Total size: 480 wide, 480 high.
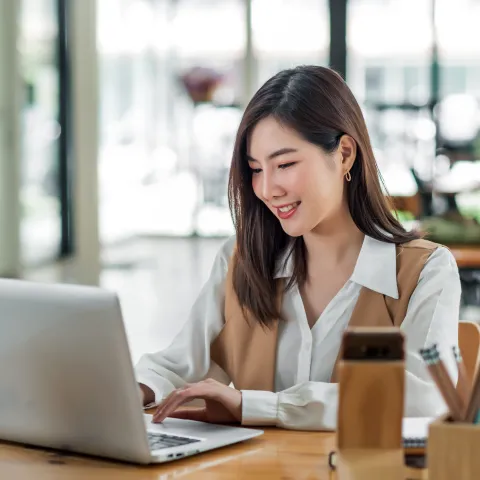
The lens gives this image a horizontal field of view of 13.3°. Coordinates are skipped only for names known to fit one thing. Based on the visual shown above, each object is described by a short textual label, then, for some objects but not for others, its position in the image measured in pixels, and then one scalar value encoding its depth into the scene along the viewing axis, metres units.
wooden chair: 3.64
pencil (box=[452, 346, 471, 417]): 2.87
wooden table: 3.15
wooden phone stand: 2.87
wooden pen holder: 2.85
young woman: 3.57
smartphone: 2.86
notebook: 3.03
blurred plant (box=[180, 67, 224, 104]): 17.75
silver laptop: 3.11
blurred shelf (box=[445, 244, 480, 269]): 6.78
